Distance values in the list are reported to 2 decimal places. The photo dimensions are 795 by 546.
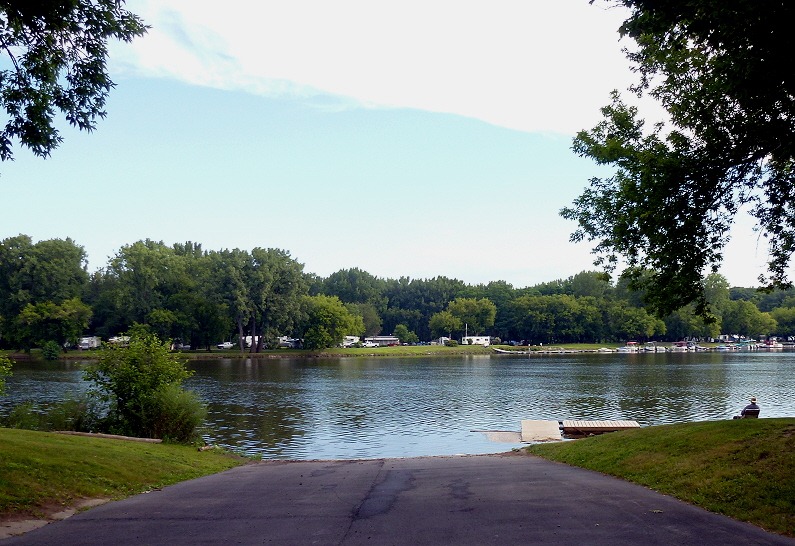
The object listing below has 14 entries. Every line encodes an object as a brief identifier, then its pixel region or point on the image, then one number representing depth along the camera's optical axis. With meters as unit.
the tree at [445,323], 163.62
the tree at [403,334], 169.38
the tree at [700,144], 10.35
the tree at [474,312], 165.25
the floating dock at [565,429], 29.25
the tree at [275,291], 107.75
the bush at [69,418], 25.16
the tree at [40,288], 99.94
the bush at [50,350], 97.12
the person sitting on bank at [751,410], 25.14
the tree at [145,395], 24.39
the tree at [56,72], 12.16
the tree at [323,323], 118.25
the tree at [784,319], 172.62
